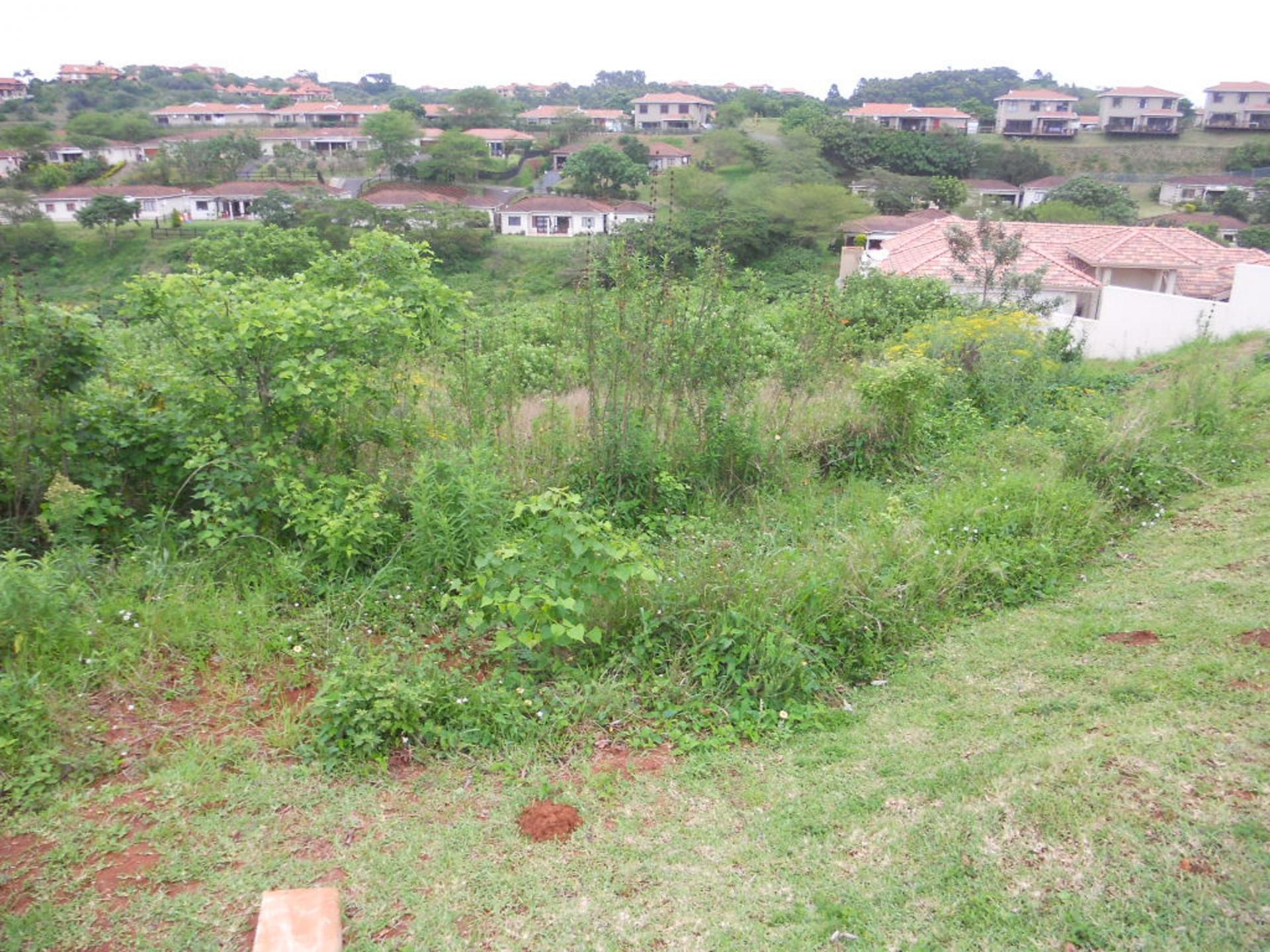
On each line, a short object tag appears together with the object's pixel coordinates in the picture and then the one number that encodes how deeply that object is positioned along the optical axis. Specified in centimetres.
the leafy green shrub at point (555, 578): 363
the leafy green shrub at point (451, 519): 454
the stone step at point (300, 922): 239
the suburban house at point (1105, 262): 1856
